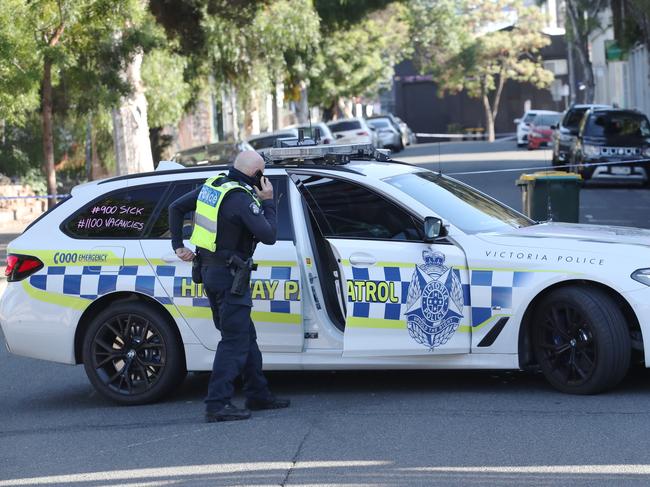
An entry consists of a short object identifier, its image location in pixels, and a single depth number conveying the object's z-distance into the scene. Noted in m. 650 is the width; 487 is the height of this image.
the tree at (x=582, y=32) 49.53
